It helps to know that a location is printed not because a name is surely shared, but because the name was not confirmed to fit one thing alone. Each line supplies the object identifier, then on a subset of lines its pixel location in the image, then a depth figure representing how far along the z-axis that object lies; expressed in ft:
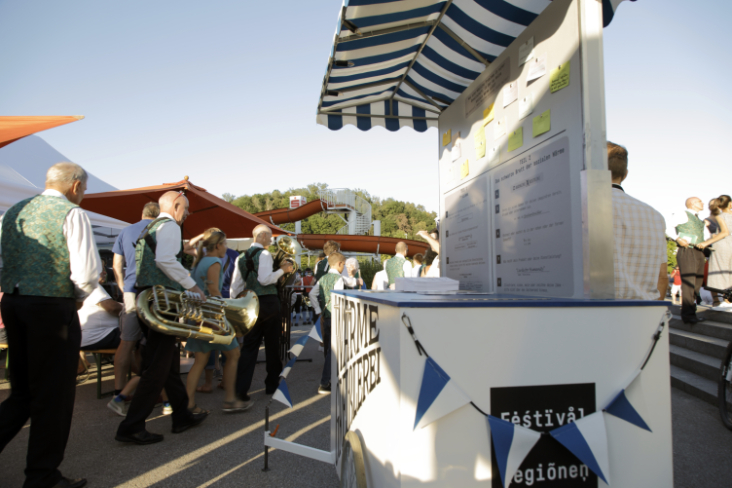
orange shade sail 12.65
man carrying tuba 11.03
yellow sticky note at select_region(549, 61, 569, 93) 7.25
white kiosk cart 4.85
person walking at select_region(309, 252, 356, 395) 19.20
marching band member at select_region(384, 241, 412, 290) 27.68
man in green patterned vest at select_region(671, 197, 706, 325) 18.90
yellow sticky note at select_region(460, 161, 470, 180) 11.31
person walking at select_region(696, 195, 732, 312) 18.44
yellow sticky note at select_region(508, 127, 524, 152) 8.73
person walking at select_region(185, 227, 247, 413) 13.82
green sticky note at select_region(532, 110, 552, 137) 7.72
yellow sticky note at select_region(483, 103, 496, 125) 9.96
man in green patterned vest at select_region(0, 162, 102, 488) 8.25
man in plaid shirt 7.55
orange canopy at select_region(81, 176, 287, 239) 21.56
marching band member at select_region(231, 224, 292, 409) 15.12
